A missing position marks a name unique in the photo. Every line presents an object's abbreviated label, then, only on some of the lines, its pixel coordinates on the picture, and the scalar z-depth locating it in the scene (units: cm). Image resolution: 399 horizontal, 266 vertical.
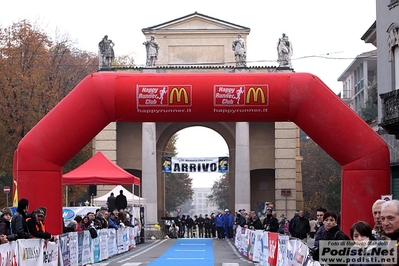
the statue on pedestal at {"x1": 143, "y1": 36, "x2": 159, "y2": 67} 4175
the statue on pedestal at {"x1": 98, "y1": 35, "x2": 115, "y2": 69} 4016
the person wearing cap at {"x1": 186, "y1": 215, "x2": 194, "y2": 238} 4575
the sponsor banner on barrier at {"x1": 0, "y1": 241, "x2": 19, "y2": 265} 1250
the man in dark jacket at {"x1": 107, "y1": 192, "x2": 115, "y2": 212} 3296
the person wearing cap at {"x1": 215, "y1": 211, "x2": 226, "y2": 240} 4022
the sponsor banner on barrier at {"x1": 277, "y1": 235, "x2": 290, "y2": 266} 1654
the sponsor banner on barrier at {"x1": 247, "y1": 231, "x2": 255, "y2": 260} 2422
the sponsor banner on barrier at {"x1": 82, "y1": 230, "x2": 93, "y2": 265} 2085
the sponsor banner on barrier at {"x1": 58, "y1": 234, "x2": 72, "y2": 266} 1772
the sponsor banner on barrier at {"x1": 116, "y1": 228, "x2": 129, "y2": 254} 2812
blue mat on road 2264
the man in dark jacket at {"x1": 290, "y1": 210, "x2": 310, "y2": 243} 2075
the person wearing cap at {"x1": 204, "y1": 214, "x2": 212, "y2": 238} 4559
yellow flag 1872
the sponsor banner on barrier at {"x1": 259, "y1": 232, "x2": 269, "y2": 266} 2069
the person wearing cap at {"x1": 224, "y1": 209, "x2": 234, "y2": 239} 4031
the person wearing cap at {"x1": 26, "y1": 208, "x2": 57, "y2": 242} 1548
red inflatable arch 1834
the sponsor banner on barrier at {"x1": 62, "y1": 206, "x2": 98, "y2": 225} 3014
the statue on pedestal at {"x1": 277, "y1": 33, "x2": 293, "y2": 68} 4091
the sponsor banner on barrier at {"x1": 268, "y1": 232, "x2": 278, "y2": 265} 1880
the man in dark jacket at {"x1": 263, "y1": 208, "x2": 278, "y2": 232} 2270
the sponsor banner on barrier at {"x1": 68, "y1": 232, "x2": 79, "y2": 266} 1888
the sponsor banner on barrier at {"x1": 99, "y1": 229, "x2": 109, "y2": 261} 2388
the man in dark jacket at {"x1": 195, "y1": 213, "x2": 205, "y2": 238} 4641
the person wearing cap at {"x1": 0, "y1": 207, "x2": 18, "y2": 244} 1436
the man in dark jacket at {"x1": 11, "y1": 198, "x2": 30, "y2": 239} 1498
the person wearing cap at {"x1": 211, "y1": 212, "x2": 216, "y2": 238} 4561
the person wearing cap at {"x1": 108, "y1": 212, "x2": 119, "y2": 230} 2700
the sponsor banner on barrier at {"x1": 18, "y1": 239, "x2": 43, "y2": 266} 1415
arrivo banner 4466
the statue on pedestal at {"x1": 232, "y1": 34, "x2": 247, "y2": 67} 4203
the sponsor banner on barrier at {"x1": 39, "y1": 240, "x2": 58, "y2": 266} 1606
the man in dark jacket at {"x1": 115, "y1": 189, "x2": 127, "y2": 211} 3281
